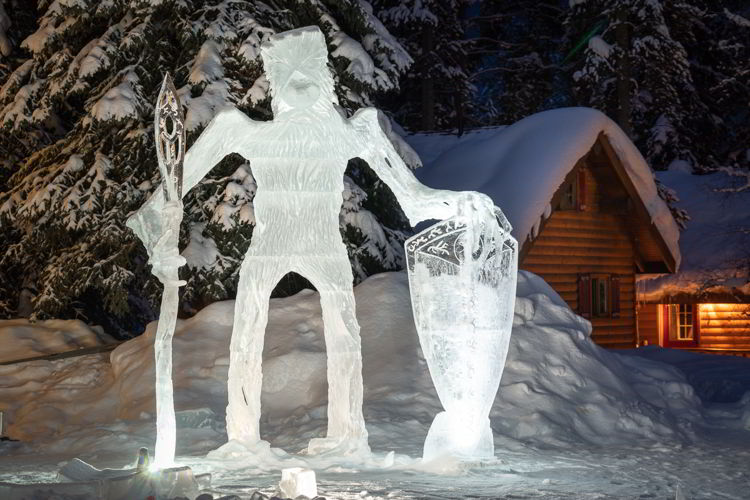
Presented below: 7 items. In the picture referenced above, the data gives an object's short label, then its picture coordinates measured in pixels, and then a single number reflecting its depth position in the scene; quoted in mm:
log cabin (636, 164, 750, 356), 21805
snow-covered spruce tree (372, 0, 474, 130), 25719
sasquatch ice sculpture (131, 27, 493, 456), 7426
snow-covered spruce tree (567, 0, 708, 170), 24234
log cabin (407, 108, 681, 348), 16844
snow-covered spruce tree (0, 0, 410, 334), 12781
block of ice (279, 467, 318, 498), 5949
